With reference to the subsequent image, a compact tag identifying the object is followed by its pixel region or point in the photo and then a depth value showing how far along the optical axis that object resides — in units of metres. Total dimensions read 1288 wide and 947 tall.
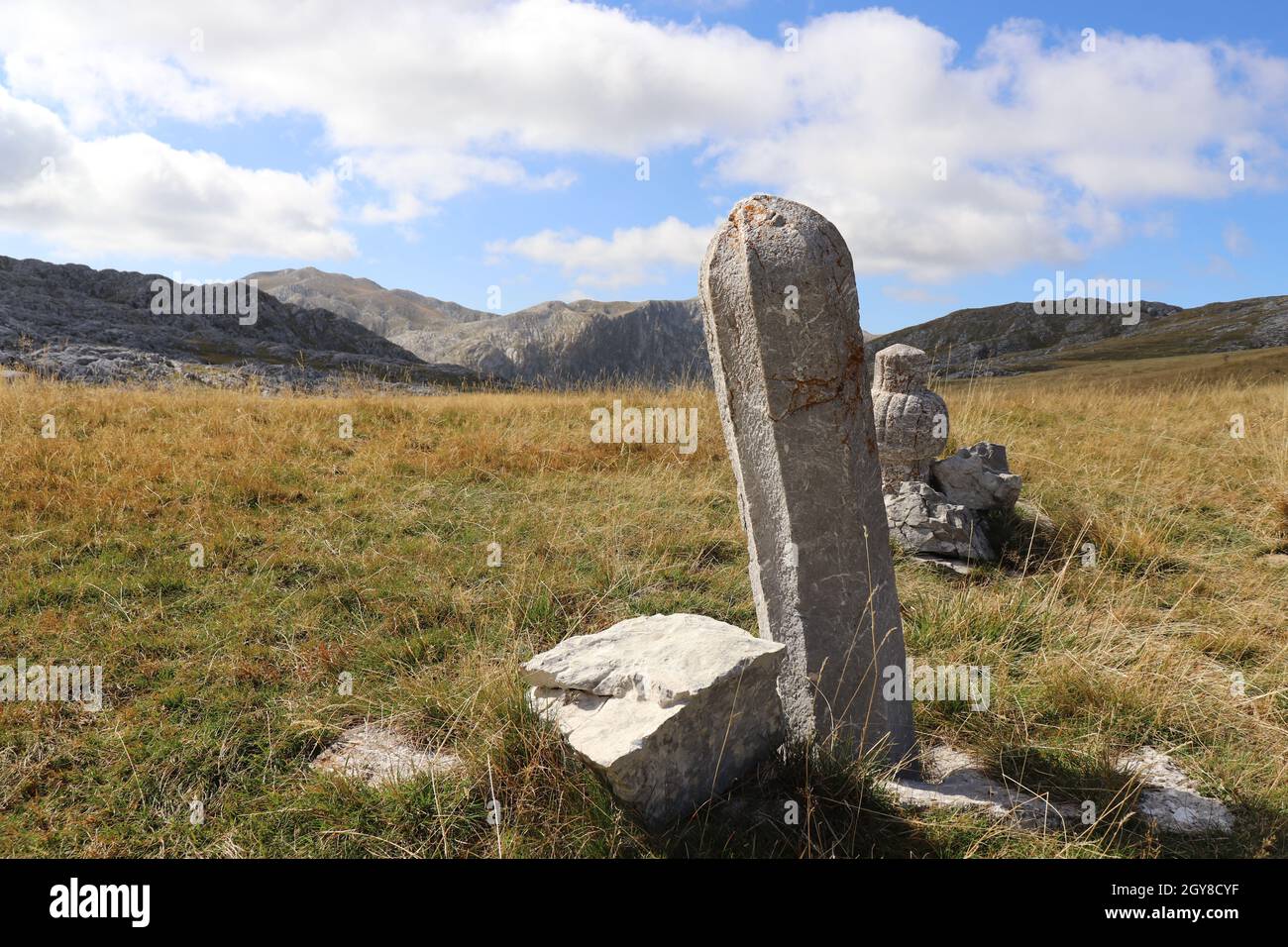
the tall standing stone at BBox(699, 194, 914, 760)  2.97
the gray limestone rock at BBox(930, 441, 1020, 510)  6.48
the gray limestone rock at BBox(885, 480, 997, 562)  5.89
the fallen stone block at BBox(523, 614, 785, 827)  2.51
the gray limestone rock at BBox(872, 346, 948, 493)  6.43
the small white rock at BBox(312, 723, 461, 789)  2.98
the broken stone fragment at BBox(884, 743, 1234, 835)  2.81
